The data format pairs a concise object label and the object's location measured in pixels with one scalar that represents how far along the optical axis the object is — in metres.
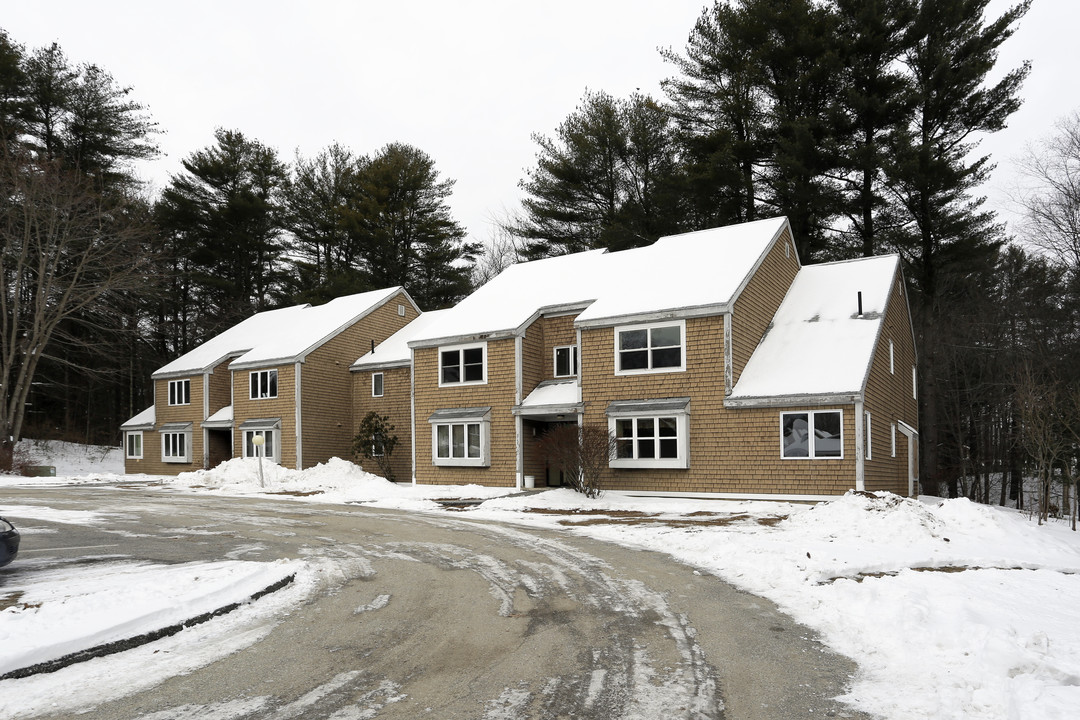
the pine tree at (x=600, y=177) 35.88
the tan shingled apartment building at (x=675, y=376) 18.89
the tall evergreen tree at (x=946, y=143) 28.52
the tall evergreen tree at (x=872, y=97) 29.53
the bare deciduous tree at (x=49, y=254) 31.70
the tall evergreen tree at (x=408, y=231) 45.59
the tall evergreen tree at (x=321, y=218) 47.19
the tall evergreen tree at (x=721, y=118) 31.92
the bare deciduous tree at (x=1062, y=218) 25.55
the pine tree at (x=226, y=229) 45.78
